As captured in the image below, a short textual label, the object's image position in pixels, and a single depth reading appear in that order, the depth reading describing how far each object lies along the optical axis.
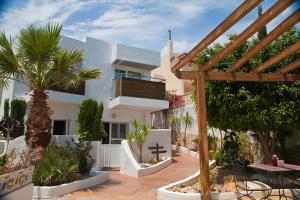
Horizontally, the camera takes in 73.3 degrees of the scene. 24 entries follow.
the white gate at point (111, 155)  10.66
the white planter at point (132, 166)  9.39
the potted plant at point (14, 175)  3.75
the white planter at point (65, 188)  6.24
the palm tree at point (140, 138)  10.64
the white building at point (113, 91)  12.14
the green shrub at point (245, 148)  10.06
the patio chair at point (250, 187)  5.64
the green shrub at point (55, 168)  6.59
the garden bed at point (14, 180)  3.71
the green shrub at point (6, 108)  10.99
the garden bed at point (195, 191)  5.67
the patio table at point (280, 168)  5.49
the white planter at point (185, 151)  12.77
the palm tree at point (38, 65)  7.20
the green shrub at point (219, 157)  9.54
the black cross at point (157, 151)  11.26
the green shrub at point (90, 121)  10.22
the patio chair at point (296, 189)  5.71
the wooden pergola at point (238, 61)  3.92
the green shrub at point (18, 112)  10.68
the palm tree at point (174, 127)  16.77
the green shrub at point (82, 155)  8.06
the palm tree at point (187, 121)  15.68
